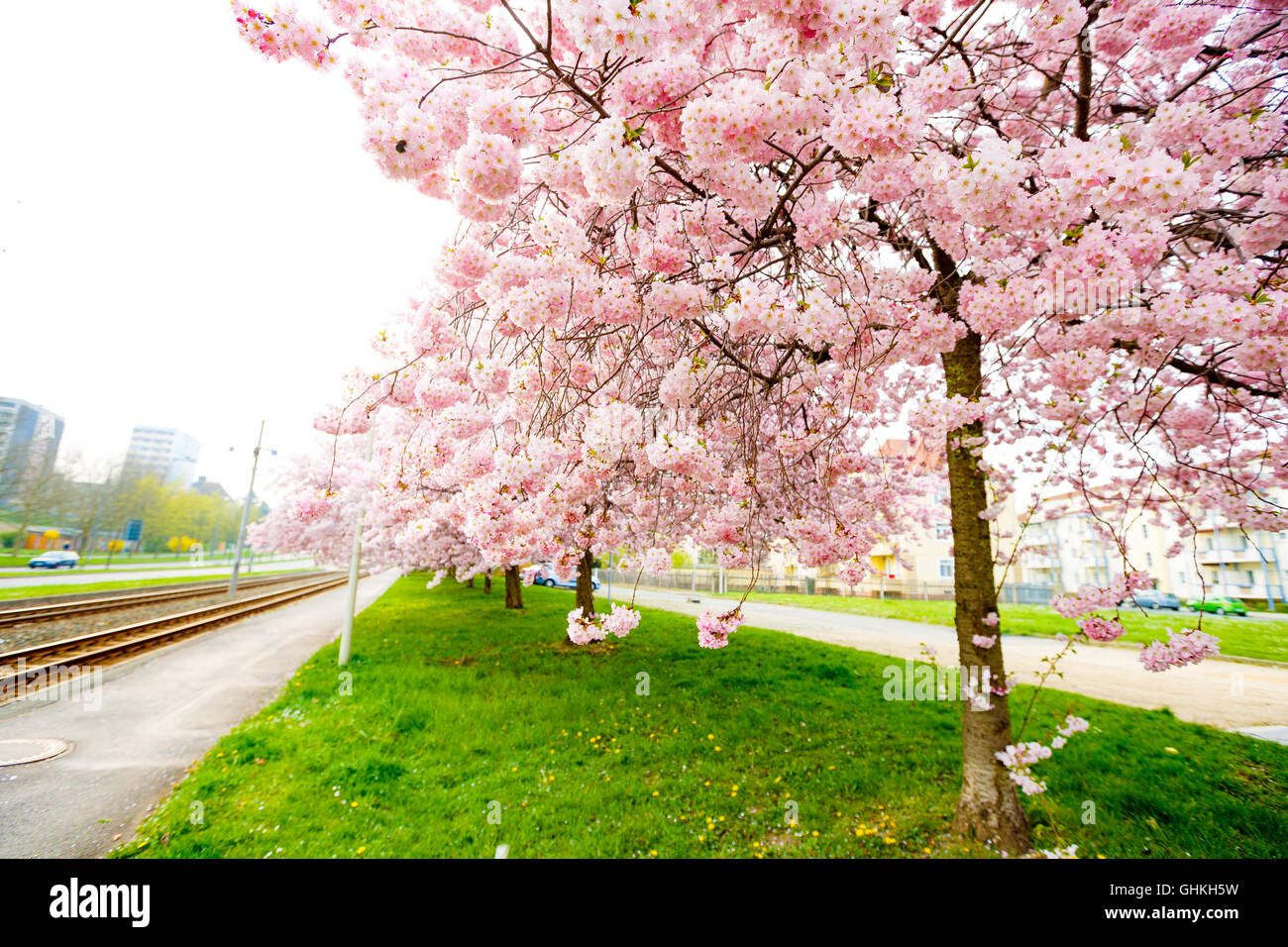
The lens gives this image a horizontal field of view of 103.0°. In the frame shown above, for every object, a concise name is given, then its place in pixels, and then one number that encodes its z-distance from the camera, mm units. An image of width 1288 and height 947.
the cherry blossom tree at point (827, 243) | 2271
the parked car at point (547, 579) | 28922
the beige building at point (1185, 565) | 31812
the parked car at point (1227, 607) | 24094
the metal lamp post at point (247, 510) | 21391
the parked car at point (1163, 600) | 26916
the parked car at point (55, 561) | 29250
